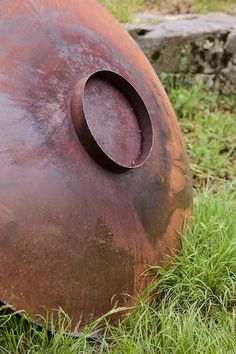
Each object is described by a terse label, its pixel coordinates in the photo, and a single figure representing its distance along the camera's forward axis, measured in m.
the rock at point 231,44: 5.32
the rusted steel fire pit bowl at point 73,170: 1.87
